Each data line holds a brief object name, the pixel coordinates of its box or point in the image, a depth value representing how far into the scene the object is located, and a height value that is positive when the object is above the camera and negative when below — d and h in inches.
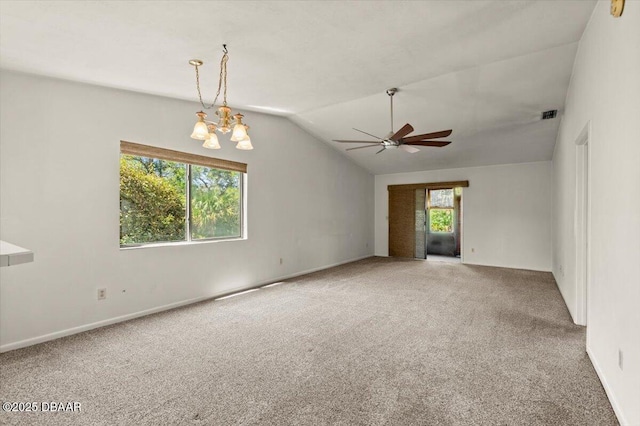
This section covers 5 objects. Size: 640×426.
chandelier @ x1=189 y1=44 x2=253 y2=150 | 96.9 +26.7
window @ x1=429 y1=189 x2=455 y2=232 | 381.4 +3.1
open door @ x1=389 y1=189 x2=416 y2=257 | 331.6 -10.1
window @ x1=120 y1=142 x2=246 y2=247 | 148.0 +9.0
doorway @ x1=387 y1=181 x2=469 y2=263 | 329.4 -11.1
